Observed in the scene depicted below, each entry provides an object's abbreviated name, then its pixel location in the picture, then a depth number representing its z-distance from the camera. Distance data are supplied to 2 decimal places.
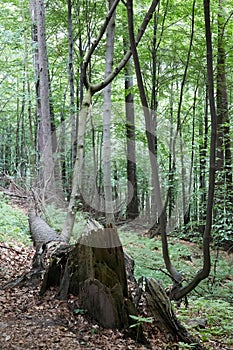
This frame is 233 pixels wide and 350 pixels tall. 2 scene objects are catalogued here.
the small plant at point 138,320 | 2.97
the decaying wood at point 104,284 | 3.15
